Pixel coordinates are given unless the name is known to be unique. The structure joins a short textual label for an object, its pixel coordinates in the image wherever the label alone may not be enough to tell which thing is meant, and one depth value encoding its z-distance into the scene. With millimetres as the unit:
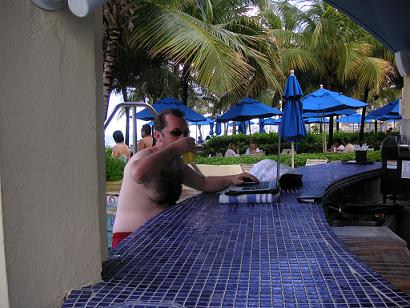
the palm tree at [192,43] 9180
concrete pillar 1332
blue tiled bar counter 1341
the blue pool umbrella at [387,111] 17312
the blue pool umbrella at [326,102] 14094
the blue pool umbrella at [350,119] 33906
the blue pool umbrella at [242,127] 29067
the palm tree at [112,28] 8531
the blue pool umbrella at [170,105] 12695
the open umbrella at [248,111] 13152
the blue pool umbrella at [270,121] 28447
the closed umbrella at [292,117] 5125
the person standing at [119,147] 9911
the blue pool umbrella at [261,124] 29072
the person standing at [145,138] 8867
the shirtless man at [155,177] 3127
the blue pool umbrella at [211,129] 37078
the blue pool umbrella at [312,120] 25166
